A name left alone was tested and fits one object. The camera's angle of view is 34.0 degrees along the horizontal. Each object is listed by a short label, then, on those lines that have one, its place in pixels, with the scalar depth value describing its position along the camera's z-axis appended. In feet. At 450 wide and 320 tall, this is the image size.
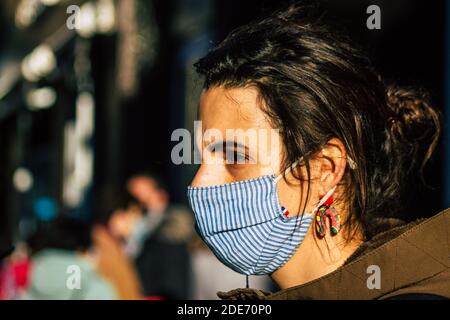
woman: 6.93
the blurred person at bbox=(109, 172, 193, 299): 20.24
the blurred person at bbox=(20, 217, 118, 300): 14.03
